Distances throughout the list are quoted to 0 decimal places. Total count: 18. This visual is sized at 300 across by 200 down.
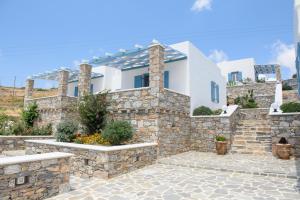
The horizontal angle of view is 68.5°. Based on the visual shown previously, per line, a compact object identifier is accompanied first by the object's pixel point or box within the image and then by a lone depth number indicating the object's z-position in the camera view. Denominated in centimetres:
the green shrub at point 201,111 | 1301
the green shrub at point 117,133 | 897
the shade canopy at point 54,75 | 1698
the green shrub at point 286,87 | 2506
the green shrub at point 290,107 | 1169
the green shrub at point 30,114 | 1659
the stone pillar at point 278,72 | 2486
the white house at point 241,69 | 2694
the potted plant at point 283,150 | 928
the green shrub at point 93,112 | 1085
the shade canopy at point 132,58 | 1230
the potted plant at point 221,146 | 1061
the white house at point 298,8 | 512
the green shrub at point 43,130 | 1438
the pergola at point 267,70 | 2527
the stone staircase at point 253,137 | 1083
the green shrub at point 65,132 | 1016
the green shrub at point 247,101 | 1911
